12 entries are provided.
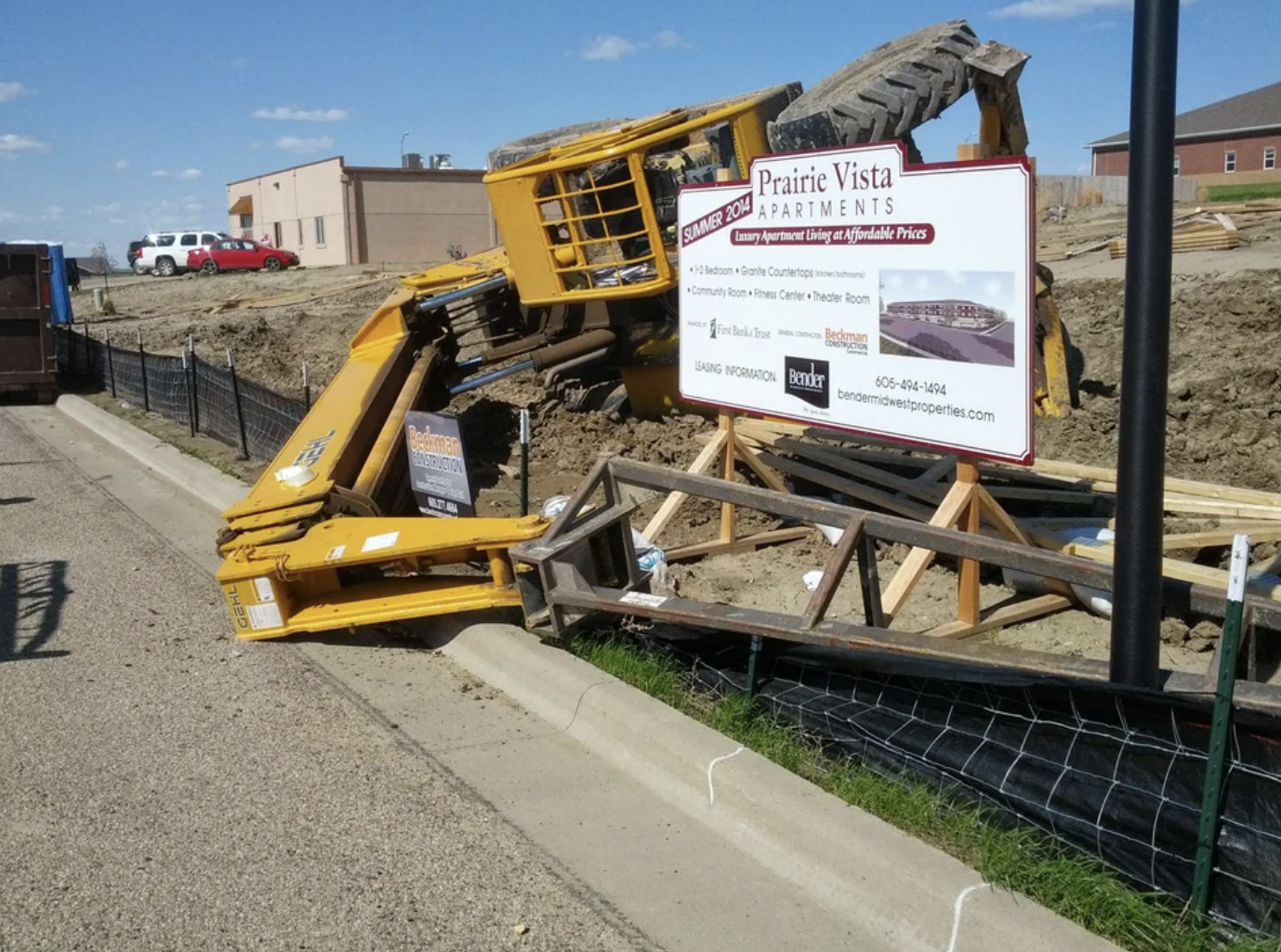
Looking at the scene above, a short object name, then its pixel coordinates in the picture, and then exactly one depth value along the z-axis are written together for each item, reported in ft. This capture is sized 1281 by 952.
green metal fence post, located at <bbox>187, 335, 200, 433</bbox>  44.32
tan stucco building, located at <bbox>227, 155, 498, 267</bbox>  189.06
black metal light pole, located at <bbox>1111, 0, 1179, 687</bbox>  12.34
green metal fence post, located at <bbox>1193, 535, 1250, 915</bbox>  11.48
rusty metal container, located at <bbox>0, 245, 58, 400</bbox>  59.52
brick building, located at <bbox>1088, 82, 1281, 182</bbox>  221.66
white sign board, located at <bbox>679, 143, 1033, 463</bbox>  18.10
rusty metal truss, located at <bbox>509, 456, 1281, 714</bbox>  14.48
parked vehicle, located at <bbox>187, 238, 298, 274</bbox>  174.29
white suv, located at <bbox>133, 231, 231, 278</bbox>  179.73
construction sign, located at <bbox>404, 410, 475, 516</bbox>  24.73
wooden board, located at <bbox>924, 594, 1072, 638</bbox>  19.65
